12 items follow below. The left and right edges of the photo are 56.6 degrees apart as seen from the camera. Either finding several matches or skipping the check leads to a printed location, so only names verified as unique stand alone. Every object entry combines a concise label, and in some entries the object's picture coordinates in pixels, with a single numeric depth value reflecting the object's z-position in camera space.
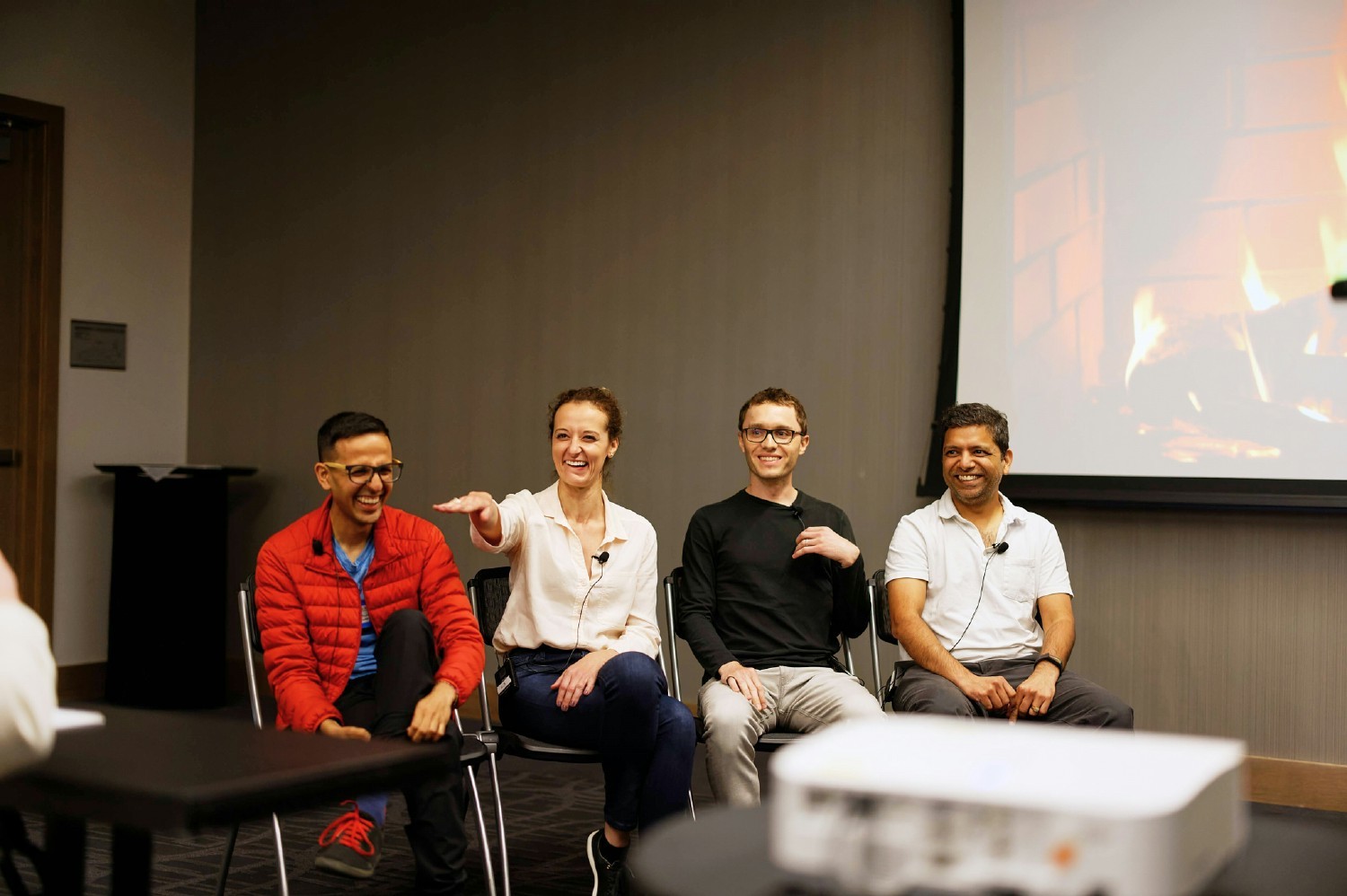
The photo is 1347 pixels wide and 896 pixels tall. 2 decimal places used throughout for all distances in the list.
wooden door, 5.76
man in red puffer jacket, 2.75
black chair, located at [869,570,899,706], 3.38
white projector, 0.97
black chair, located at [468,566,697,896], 2.88
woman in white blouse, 2.86
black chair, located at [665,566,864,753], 3.38
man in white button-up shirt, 3.23
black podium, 5.60
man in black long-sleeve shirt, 3.21
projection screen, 3.59
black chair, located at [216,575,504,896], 2.80
